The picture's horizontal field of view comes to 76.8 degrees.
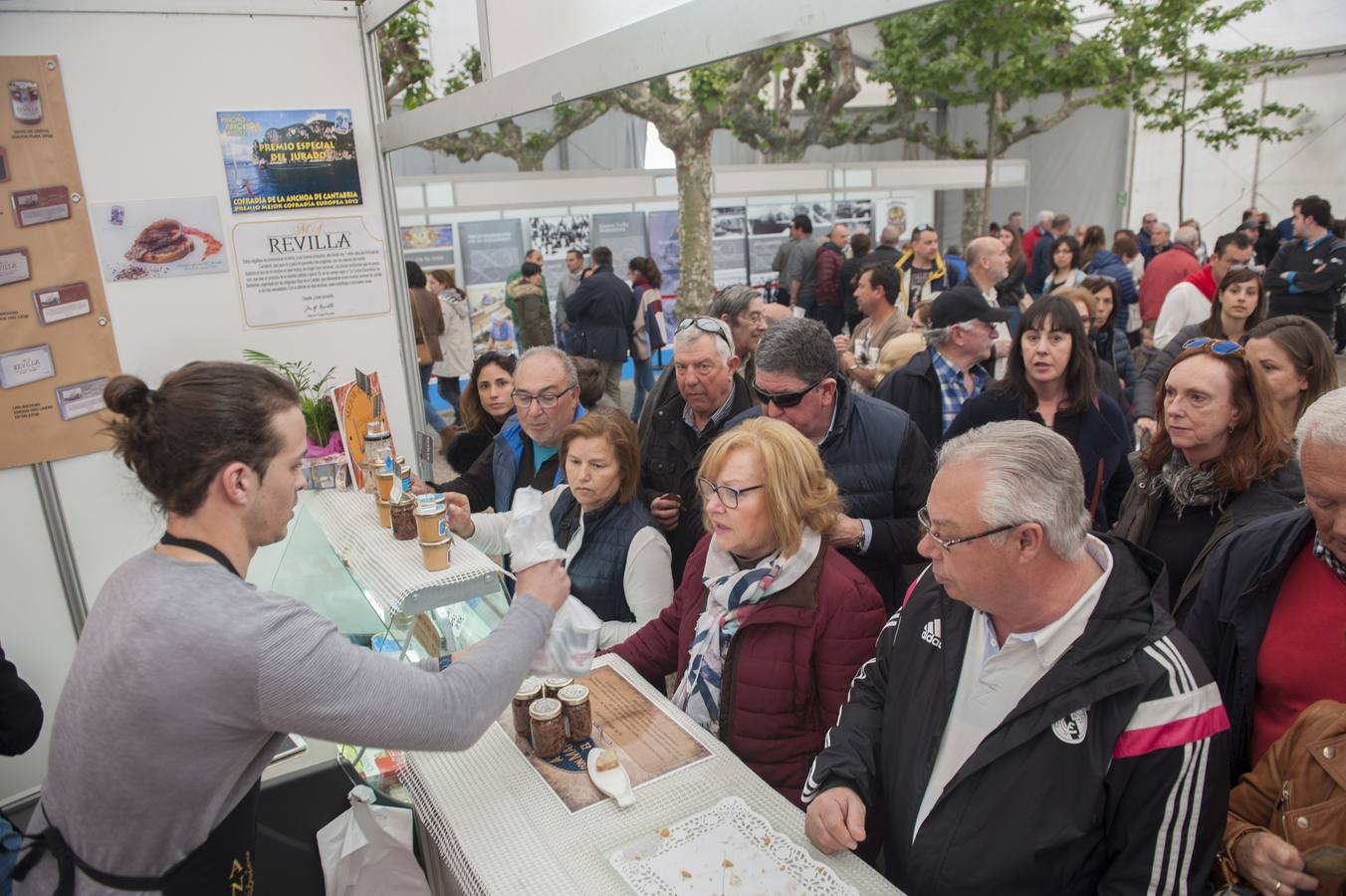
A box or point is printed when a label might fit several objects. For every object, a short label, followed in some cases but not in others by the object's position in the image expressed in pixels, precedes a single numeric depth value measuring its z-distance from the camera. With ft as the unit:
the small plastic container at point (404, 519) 7.91
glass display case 6.87
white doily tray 4.92
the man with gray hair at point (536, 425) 11.00
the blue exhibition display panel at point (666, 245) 37.14
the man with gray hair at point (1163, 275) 27.12
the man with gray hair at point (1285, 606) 5.90
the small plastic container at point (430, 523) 6.98
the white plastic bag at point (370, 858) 6.80
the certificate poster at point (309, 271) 12.61
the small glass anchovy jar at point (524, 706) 6.48
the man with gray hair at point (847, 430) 9.75
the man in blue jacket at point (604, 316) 29.25
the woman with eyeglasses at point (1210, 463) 8.34
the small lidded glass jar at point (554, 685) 6.53
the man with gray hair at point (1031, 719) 4.83
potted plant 12.23
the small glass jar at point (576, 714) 6.30
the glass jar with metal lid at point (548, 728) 6.12
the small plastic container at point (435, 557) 7.06
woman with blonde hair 6.84
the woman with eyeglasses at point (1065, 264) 27.43
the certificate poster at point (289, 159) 12.20
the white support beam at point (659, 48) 5.41
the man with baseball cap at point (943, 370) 13.41
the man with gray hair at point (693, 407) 11.57
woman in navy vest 9.07
